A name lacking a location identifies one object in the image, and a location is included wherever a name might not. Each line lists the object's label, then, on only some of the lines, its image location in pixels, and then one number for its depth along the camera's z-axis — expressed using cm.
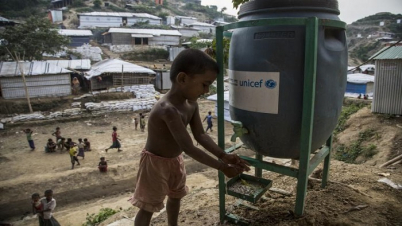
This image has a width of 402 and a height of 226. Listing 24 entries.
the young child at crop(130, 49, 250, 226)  199
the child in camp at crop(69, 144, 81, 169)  882
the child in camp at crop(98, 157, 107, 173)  877
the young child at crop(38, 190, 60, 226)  490
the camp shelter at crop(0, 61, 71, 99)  1627
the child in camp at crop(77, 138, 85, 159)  966
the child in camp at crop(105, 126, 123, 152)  1037
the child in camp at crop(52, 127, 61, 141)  1112
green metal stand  189
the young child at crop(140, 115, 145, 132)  1331
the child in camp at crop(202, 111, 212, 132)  1257
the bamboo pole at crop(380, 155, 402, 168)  565
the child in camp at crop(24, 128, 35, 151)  1084
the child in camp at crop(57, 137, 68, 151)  1072
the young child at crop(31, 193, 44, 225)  493
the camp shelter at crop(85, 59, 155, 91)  1941
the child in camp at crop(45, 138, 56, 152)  1069
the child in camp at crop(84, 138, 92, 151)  1078
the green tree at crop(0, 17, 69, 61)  1805
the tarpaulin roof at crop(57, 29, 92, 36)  2995
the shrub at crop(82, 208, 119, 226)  465
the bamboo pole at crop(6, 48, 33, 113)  1559
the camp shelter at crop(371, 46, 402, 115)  852
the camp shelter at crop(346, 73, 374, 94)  1996
